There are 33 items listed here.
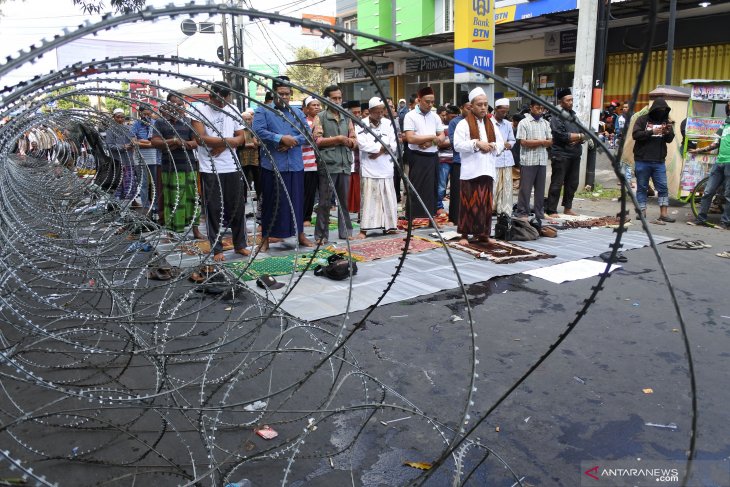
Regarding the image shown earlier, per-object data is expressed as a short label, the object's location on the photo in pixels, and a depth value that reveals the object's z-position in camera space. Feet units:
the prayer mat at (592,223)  28.37
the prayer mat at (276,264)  19.97
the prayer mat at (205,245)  23.92
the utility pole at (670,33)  39.99
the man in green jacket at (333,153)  24.56
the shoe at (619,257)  21.43
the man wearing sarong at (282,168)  23.03
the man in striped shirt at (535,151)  26.66
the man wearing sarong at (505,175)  27.43
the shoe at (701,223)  28.12
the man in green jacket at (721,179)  26.73
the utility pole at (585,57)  35.99
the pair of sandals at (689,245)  23.48
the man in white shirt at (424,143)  25.99
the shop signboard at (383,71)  78.89
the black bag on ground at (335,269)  19.19
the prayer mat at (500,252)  21.62
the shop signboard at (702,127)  31.76
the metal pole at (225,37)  59.16
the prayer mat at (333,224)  29.09
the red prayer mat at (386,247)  22.39
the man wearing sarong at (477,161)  22.18
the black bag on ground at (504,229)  25.18
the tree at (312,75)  118.73
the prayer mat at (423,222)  28.37
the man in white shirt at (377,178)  25.41
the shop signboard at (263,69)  87.99
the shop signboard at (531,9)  51.70
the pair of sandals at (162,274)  19.62
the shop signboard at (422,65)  69.17
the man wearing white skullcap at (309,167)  25.40
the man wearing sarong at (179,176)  26.73
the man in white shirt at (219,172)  21.29
